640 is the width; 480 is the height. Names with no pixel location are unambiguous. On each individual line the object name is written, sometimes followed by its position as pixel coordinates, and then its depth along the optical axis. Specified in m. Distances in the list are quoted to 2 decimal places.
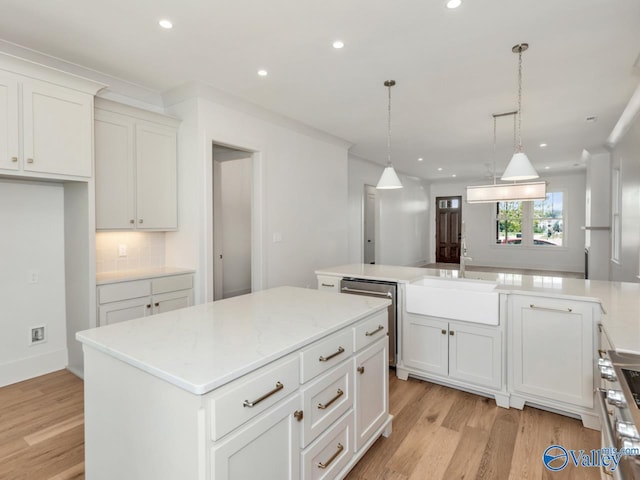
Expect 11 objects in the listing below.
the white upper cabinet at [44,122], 2.51
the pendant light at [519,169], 2.94
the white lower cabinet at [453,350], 2.63
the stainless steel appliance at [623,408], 0.88
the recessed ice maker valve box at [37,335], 3.15
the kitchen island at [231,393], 1.09
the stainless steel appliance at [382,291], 3.05
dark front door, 10.91
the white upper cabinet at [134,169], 3.13
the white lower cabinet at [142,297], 3.01
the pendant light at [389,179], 3.37
